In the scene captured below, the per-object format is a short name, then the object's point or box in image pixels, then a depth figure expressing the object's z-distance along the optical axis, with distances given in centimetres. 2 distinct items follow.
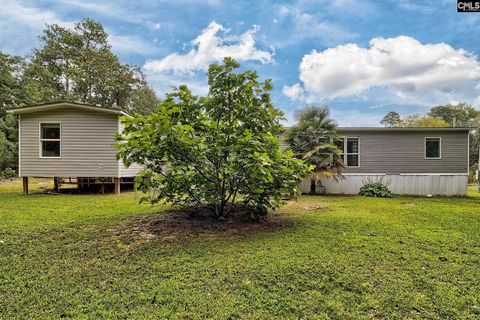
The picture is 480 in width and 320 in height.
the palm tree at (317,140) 930
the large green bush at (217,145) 381
